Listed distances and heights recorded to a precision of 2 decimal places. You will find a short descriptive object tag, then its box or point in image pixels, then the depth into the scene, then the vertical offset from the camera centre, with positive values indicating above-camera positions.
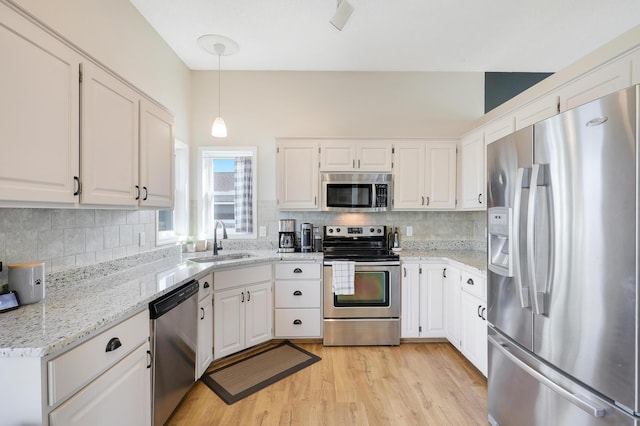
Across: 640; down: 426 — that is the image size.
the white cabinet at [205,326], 2.25 -0.93
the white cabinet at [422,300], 2.95 -0.89
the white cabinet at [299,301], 2.91 -0.90
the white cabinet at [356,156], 3.17 +0.64
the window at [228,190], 3.44 +0.28
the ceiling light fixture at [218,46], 2.74 +1.68
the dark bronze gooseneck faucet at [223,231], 3.23 -0.22
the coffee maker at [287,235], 3.27 -0.26
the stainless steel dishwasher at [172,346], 1.62 -0.85
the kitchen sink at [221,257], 2.86 -0.47
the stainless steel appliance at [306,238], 3.24 -0.29
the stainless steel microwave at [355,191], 3.16 +0.25
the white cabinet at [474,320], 2.30 -0.91
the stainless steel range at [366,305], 2.90 -0.94
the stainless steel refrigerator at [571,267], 1.04 -0.23
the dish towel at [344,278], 2.84 -0.64
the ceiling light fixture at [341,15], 1.89 +1.35
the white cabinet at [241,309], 2.49 -0.89
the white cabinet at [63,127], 1.11 +0.42
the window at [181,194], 3.24 +0.21
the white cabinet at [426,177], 3.20 +0.41
